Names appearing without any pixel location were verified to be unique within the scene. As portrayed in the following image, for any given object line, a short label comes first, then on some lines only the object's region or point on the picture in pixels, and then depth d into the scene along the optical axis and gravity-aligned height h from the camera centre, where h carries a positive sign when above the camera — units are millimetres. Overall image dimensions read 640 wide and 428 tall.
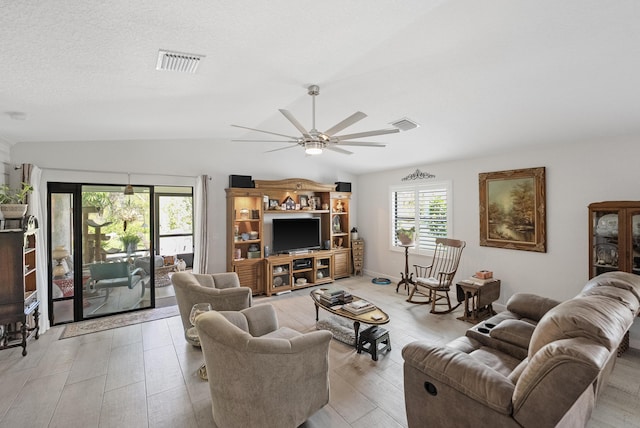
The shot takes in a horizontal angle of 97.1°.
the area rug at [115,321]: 3846 -1566
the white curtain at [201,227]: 5008 -244
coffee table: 3020 -1169
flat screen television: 5785 -472
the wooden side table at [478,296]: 4113 -1318
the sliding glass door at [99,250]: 4141 -545
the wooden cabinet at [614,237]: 3145 -350
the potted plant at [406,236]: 5564 -510
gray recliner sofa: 1344 -948
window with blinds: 5383 -41
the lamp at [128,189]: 4375 +401
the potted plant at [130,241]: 4559 -422
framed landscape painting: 4078 -15
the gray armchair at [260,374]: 1799 -1081
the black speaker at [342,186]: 6691 +597
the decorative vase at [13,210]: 3256 +77
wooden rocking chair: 4496 -1134
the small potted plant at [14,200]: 3273 +206
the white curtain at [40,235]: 3744 -257
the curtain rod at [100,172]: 3944 +669
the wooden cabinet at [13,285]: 3197 -785
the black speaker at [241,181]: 5273 +602
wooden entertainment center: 5387 -482
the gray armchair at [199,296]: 3227 -965
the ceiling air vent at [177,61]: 1919 +1091
